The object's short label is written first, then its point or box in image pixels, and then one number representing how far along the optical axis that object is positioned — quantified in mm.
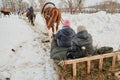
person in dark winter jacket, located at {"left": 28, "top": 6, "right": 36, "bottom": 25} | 15188
